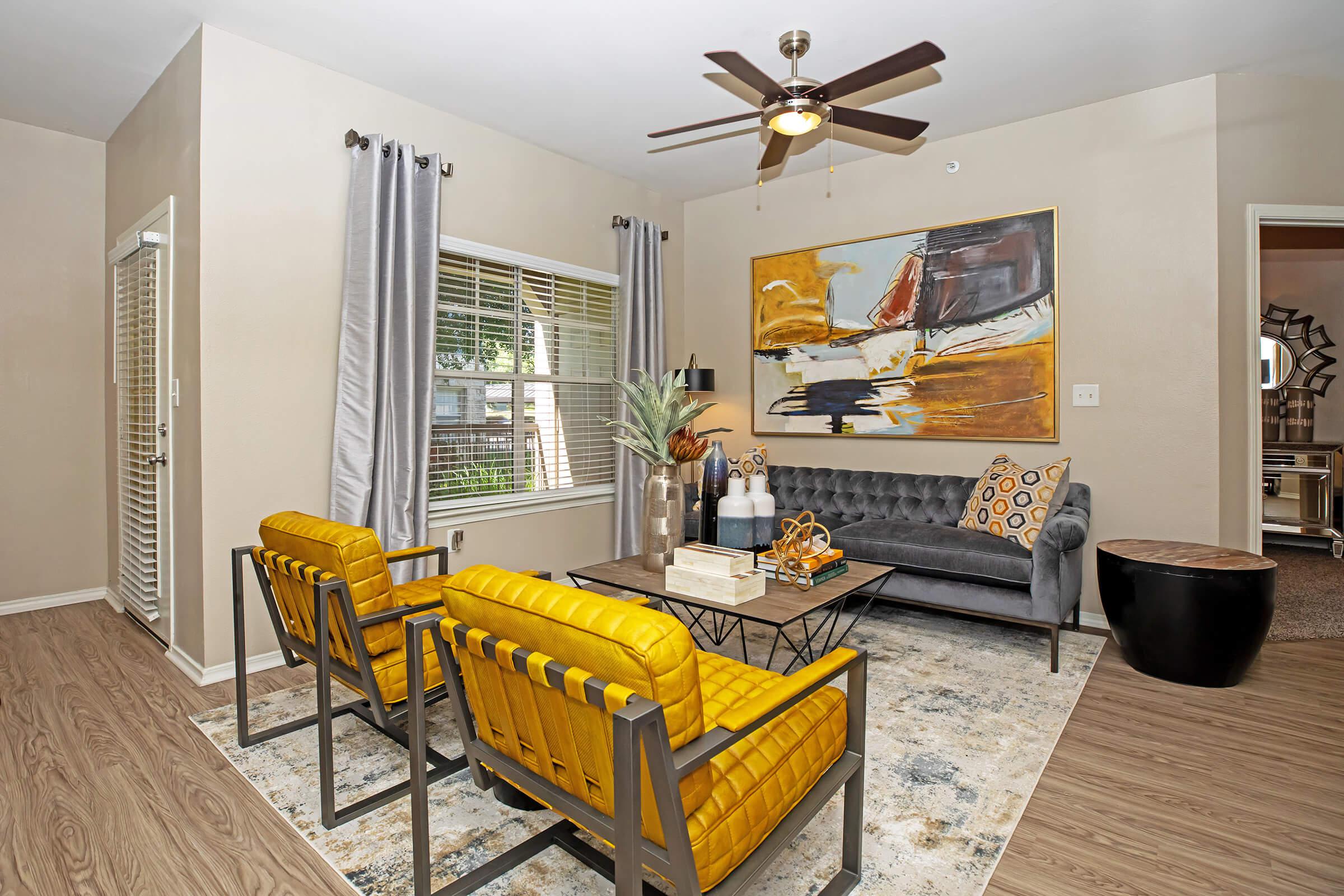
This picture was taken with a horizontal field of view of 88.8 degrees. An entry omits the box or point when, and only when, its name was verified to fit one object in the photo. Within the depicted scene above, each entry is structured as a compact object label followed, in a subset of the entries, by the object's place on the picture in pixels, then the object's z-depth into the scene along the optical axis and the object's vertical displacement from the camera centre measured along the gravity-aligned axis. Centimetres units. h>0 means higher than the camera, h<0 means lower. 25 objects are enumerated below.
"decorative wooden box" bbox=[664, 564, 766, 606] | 244 -52
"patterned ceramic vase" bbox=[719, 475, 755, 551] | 283 -32
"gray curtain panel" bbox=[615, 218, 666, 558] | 492 +80
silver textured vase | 285 -30
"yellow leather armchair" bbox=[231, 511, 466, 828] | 190 -48
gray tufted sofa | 320 -55
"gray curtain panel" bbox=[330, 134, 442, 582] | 341 +49
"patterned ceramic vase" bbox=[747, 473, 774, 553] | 292 -30
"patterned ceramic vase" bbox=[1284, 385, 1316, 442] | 607 +19
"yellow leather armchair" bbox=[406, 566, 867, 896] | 113 -56
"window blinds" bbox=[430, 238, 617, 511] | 401 +41
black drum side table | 281 -72
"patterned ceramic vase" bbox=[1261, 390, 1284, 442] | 623 +20
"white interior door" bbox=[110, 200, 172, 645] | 331 +16
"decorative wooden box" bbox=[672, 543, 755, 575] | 248 -43
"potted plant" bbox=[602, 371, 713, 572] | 274 -5
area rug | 178 -109
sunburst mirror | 605 +79
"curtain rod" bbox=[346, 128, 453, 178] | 339 +152
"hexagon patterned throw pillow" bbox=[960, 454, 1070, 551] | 351 -32
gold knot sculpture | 264 -44
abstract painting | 403 +69
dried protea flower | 280 -1
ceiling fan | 240 +135
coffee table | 237 -57
